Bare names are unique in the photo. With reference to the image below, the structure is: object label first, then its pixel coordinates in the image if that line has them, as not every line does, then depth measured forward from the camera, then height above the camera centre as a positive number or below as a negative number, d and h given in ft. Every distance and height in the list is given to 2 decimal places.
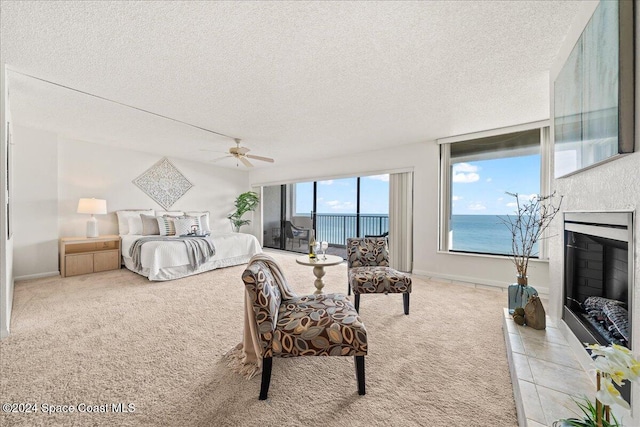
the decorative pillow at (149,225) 15.97 -0.87
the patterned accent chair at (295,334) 4.78 -2.35
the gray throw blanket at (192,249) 13.34 -2.02
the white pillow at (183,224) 15.94 -0.81
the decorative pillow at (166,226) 15.90 -0.92
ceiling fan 13.34 +3.23
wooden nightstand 13.12 -2.38
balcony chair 23.52 -1.87
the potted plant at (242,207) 22.19 +0.47
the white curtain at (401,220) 14.64 -0.40
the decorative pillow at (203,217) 17.92 -0.39
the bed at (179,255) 12.45 -2.43
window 11.48 +2.05
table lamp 13.76 +0.11
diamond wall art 17.60 +2.07
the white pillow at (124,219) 15.96 -0.49
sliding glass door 21.24 -0.14
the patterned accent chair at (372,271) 8.53 -2.15
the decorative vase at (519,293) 6.98 -2.23
